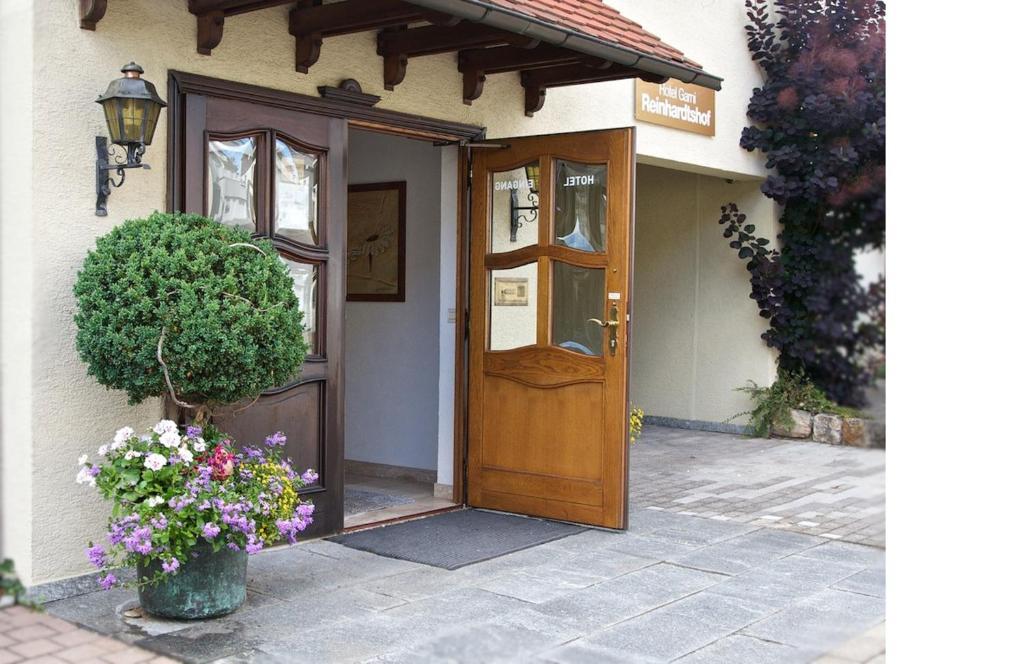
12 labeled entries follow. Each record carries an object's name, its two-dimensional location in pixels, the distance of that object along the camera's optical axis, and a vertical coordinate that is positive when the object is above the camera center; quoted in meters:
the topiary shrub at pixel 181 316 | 3.74 +0.01
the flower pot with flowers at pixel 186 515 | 3.68 -0.75
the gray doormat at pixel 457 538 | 5.02 -1.19
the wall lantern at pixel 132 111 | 4.03 +0.85
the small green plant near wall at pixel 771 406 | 9.05 -0.79
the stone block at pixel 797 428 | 8.83 -0.97
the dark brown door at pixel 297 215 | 4.71 +0.52
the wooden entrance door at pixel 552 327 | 5.52 -0.03
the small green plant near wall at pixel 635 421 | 6.95 -0.70
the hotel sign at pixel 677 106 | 7.97 +1.84
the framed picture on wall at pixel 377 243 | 7.11 +0.56
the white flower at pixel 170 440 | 3.79 -0.47
